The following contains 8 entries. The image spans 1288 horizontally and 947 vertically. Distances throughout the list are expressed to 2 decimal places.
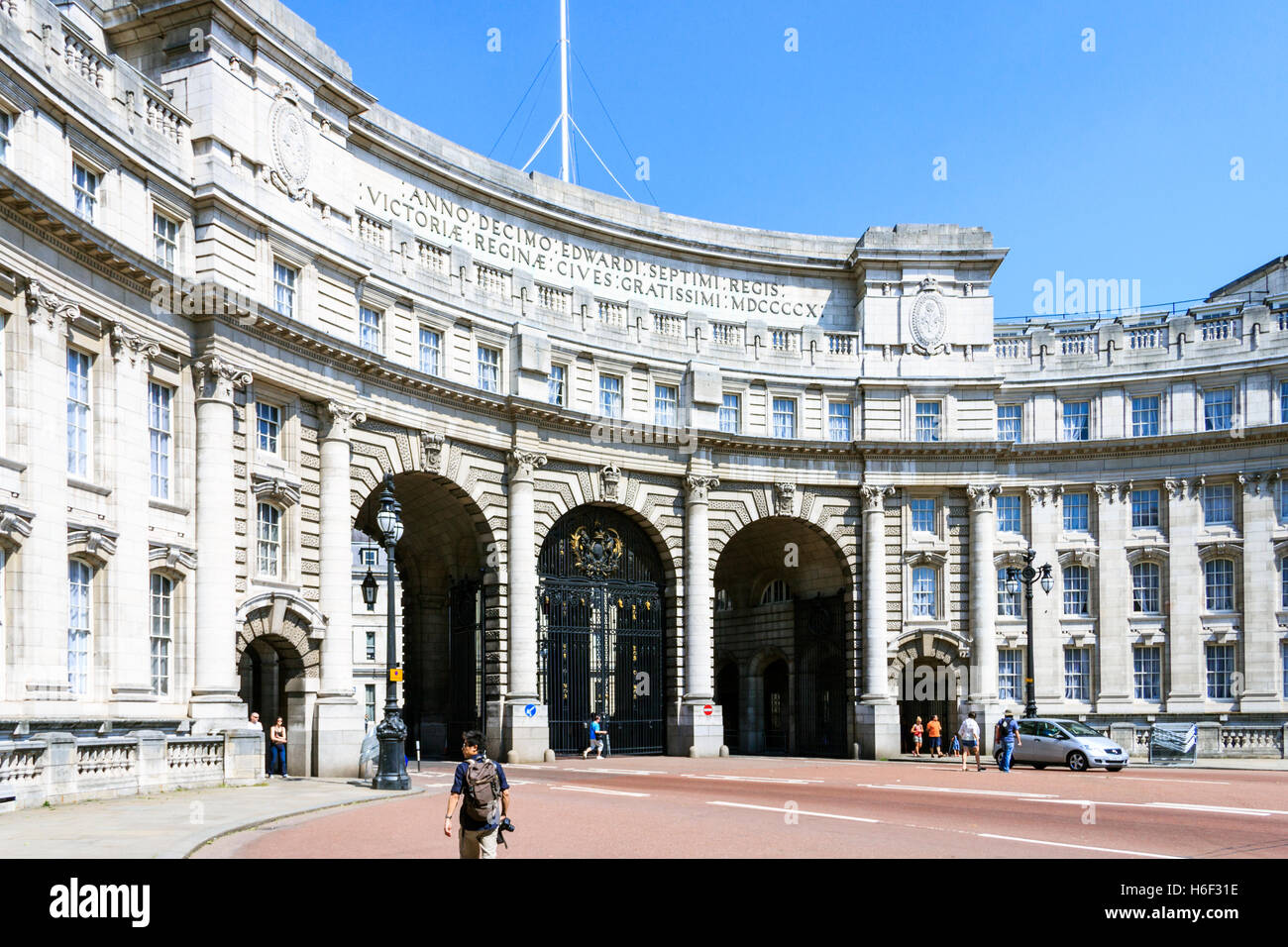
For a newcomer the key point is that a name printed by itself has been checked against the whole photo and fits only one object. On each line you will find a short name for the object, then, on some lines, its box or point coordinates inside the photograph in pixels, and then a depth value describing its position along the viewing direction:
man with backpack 12.67
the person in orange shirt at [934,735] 47.41
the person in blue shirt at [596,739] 44.97
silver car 37.12
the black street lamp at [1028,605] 43.34
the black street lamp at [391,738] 28.62
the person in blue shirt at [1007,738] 36.94
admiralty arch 28.44
